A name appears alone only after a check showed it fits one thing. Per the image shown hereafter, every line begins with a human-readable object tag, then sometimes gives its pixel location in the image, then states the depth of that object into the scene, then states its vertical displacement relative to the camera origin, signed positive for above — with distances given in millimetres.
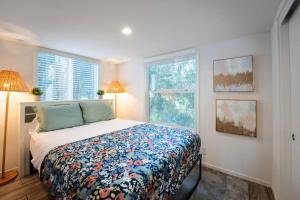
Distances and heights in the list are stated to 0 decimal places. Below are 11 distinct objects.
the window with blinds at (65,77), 2748 +534
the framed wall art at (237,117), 2104 -205
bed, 972 -511
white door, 1287 +95
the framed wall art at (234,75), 2129 +450
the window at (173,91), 2848 +263
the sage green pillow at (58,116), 2170 -234
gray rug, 1771 -1147
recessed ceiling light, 2012 +1042
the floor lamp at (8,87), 1998 +212
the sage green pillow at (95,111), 2738 -181
